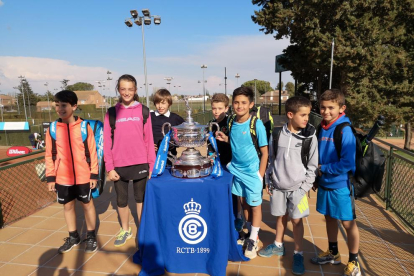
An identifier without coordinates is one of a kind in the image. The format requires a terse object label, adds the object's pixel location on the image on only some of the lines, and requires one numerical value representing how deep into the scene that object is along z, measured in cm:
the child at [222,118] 313
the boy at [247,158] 268
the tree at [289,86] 9100
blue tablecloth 243
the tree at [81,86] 11029
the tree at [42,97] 7794
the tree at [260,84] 10740
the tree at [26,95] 6650
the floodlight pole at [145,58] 1485
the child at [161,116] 341
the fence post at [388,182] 422
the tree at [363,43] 1756
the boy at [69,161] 288
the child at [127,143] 287
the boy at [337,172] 235
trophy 251
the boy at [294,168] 248
